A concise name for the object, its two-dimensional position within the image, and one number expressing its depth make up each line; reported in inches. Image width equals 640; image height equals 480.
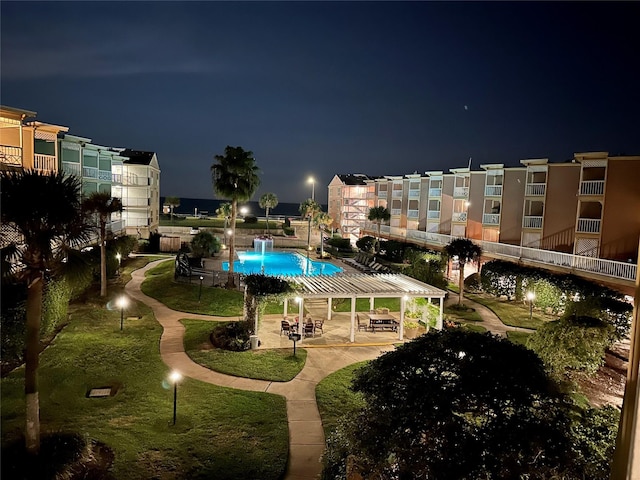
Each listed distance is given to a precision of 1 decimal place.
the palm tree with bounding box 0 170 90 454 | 340.5
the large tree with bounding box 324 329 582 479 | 211.3
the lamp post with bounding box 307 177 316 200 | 1717.6
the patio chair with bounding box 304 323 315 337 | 781.9
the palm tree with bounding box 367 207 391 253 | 1939.0
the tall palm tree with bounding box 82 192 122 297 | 869.2
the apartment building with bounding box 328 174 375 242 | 2596.0
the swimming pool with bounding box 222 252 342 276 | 1536.7
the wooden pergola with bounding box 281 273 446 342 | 778.2
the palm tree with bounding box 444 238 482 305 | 1072.2
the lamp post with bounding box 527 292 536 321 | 988.0
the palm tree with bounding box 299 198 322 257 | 2350.9
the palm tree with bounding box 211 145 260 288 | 1048.8
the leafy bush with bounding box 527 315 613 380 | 533.0
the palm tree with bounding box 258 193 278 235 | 2864.2
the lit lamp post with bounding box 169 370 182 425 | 454.3
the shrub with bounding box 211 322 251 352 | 716.0
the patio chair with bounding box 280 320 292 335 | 782.5
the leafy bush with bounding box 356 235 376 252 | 1875.9
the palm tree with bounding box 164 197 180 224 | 2882.4
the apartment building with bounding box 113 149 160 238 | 1911.9
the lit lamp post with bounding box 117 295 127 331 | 743.2
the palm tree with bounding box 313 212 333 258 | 2290.8
